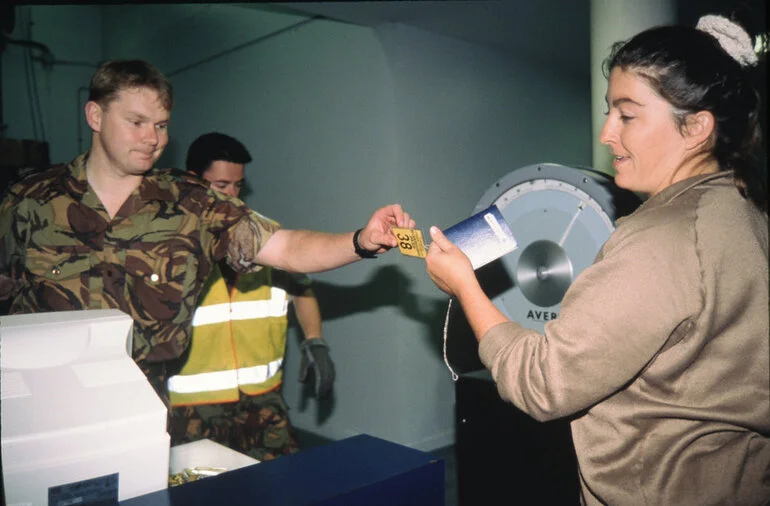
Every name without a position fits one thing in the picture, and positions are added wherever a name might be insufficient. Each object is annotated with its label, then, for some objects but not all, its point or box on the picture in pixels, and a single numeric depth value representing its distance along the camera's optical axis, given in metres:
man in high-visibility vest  2.22
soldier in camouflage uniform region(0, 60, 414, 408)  1.63
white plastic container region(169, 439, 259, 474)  1.25
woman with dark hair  0.86
